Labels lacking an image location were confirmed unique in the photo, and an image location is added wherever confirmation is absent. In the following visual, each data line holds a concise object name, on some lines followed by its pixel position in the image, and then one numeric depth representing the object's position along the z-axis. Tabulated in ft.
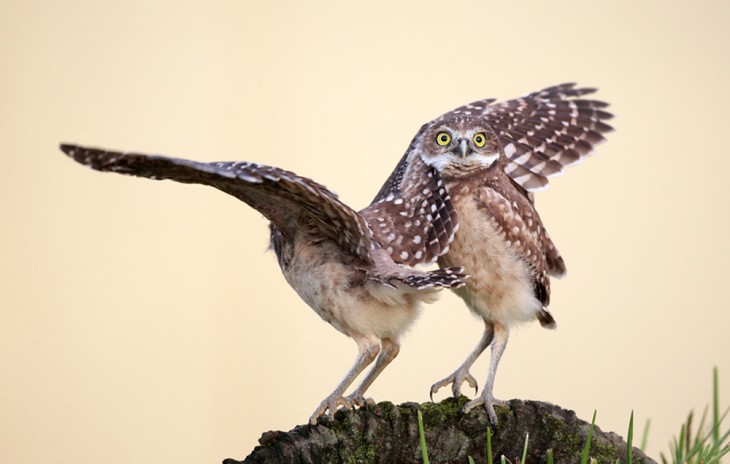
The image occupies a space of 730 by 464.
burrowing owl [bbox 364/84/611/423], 22.79
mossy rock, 20.21
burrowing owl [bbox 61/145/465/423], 20.16
